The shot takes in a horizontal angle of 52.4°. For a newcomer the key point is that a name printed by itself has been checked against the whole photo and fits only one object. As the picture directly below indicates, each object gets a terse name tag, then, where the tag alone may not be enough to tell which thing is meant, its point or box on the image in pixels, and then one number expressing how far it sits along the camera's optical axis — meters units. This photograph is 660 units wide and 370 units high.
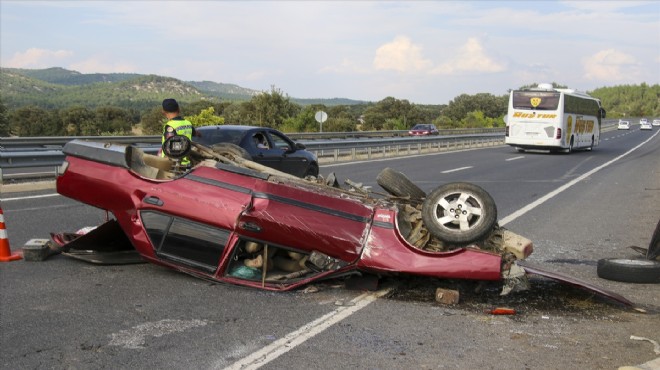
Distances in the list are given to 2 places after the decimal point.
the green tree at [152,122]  50.66
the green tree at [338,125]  55.66
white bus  34.47
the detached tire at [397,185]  6.31
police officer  8.15
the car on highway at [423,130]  49.87
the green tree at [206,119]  31.88
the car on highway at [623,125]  92.88
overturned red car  5.63
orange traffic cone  6.96
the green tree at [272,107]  48.62
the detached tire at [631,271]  6.68
